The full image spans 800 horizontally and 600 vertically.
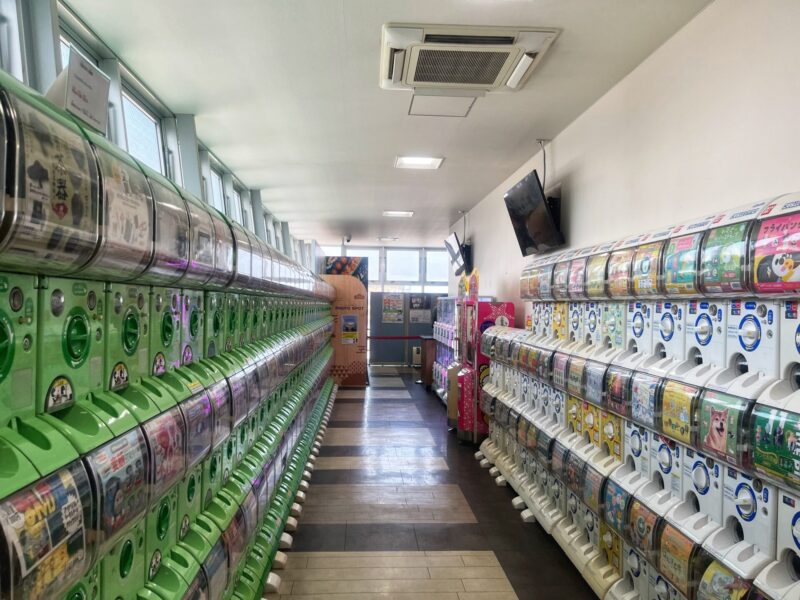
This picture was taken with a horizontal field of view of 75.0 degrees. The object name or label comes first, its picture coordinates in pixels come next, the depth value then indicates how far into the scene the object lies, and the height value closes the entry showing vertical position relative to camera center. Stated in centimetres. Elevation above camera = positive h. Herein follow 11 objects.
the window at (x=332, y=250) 1509 +160
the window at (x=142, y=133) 408 +142
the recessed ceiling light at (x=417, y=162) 588 +166
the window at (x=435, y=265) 1590 +126
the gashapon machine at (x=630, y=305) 281 +2
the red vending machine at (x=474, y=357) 618 -62
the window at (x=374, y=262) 1563 +131
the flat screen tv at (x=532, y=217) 471 +87
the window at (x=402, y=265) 1576 +124
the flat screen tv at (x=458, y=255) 923 +95
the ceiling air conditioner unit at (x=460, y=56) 295 +152
